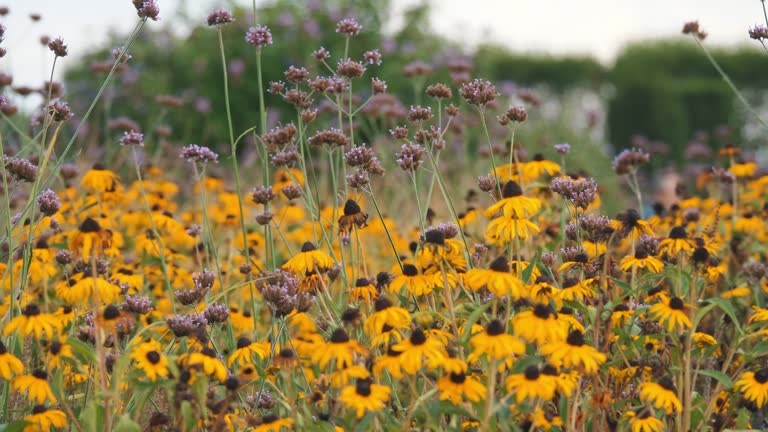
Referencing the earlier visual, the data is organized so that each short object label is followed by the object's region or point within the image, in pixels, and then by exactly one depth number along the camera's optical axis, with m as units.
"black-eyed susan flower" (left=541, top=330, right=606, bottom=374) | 4.64
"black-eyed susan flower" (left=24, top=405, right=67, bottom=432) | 4.86
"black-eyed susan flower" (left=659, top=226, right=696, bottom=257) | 5.93
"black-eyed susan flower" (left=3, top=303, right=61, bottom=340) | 5.05
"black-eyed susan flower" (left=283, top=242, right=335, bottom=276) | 5.88
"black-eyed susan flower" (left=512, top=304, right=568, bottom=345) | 4.73
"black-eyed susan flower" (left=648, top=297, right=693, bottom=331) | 5.28
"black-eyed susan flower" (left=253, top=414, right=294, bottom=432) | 4.64
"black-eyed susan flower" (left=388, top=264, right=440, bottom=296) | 5.64
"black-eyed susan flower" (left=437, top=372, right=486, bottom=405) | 4.68
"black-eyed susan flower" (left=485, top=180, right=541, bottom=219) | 5.32
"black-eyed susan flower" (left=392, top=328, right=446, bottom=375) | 4.51
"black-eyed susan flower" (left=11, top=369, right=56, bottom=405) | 4.86
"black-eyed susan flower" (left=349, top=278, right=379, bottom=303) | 5.58
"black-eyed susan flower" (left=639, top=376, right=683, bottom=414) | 4.91
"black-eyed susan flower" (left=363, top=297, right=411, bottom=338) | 4.92
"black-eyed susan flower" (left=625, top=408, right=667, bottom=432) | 4.95
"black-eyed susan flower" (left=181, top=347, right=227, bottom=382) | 4.77
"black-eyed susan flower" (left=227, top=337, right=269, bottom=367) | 5.50
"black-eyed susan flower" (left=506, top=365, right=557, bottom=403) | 4.42
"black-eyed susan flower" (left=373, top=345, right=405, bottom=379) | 4.59
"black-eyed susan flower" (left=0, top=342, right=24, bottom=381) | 4.94
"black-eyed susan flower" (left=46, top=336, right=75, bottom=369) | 4.95
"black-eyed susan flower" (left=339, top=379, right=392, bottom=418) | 4.36
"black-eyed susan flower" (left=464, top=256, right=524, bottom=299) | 4.79
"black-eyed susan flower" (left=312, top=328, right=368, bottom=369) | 4.61
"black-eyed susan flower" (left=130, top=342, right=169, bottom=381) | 4.70
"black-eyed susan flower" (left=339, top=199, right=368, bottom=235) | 5.98
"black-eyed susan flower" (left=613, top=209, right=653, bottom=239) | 5.70
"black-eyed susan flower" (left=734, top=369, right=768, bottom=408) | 5.50
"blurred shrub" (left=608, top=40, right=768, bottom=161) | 30.83
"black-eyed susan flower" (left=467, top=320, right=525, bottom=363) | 4.48
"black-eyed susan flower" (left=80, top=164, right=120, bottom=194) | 8.43
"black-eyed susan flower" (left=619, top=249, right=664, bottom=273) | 6.15
